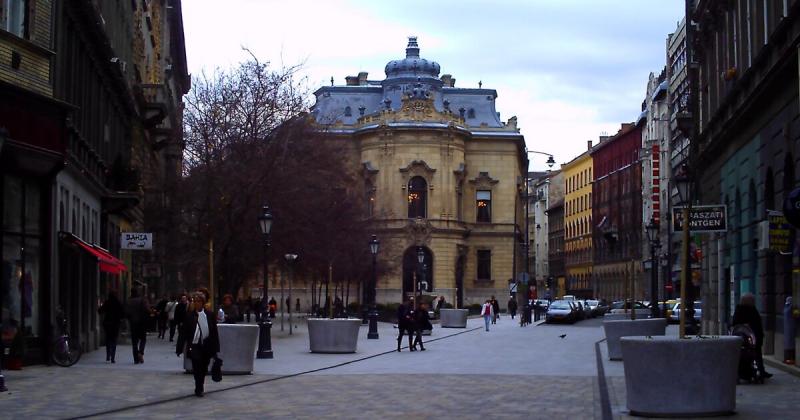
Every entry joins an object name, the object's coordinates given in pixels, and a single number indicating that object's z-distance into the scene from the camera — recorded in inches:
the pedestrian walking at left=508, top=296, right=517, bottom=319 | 3265.3
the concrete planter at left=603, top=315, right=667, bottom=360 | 1099.3
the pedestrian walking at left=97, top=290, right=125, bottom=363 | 1106.7
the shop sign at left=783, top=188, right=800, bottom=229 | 418.6
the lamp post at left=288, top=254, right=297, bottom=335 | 1853.6
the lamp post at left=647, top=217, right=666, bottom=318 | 1663.5
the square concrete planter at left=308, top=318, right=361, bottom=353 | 1327.5
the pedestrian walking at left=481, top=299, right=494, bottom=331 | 2231.7
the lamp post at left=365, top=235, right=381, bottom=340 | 1788.9
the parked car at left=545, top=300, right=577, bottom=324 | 2632.9
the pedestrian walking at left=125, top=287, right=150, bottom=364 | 1115.2
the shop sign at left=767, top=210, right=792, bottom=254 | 841.5
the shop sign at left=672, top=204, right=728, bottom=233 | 797.2
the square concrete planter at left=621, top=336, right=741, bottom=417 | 598.5
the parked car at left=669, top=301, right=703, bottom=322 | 2204.1
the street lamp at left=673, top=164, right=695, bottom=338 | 602.9
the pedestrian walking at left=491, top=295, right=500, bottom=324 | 2790.8
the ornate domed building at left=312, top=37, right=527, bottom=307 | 4084.6
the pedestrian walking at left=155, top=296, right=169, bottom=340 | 1675.7
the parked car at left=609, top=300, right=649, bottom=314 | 2817.4
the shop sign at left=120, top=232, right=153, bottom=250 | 1338.6
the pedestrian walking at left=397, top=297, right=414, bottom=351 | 1429.6
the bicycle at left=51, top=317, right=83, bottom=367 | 1002.7
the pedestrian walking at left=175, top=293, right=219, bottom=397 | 762.8
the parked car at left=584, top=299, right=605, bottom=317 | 3365.7
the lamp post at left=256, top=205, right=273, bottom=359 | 1214.9
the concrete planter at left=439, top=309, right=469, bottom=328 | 2405.3
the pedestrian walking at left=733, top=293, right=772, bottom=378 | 842.8
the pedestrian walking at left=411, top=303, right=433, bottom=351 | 1449.3
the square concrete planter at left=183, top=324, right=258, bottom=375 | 956.6
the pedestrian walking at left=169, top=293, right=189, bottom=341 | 1220.5
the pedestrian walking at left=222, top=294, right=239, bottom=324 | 1261.1
